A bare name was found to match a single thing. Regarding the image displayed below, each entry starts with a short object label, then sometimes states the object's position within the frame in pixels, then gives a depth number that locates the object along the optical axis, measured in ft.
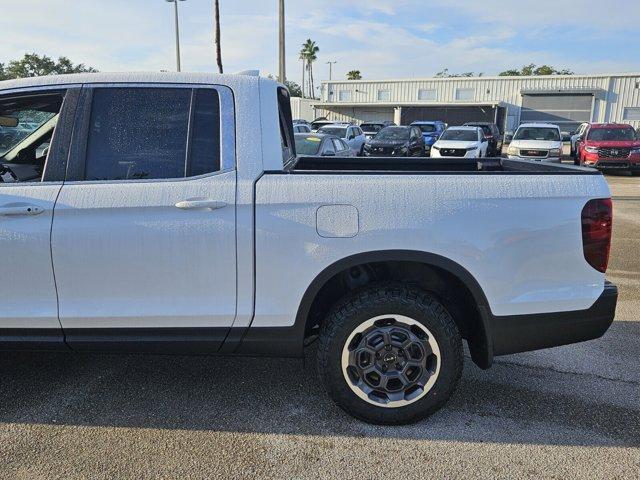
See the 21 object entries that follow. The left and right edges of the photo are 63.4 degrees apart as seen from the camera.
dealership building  127.65
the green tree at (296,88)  332.76
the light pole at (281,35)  64.64
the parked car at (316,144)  38.91
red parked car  56.13
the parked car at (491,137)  77.15
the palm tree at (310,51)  341.41
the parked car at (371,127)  97.24
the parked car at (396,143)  64.23
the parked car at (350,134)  69.10
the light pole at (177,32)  121.81
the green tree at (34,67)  207.72
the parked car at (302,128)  69.67
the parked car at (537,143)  58.95
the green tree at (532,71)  257.96
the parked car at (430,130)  83.66
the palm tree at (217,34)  94.02
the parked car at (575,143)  68.66
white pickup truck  8.85
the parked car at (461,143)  59.93
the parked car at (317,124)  87.97
